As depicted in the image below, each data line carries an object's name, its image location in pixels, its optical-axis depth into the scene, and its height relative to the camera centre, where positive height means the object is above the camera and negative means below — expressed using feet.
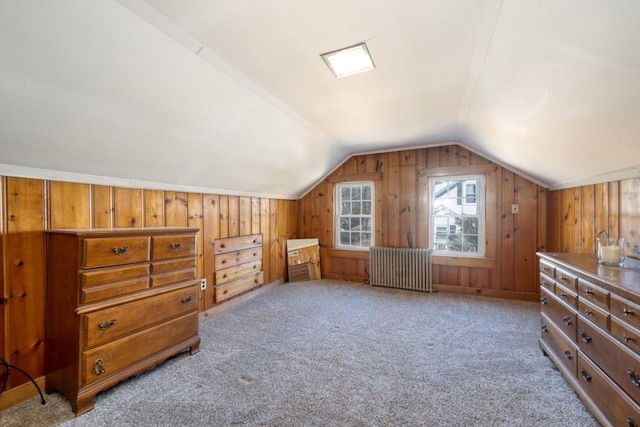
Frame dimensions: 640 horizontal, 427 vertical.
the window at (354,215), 15.52 +0.06
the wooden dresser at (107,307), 5.67 -2.02
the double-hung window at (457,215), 13.30 +0.04
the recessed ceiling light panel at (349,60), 5.80 +3.45
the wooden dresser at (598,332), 4.42 -2.24
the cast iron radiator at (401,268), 13.65 -2.62
